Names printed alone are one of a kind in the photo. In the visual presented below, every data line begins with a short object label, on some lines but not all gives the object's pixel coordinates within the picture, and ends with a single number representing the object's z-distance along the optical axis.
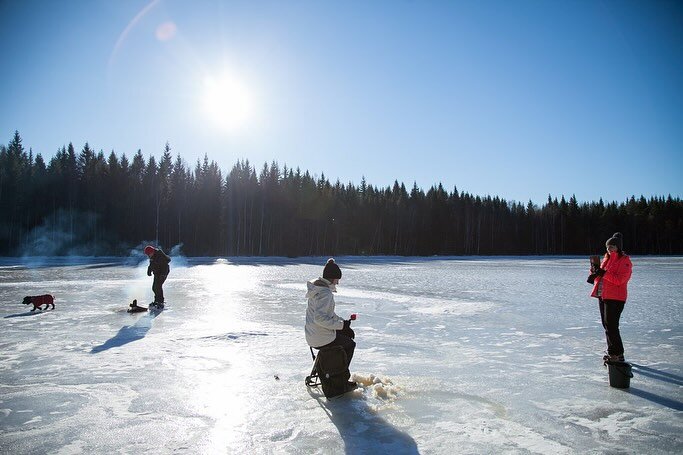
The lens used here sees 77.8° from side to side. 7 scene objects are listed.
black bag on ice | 5.11
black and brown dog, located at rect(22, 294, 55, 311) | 11.34
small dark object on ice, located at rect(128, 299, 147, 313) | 11.53
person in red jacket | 6.18
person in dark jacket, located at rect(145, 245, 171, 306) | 12.88
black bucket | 5.34
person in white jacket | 5.22
